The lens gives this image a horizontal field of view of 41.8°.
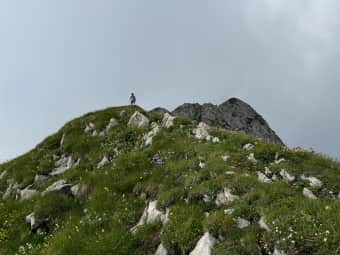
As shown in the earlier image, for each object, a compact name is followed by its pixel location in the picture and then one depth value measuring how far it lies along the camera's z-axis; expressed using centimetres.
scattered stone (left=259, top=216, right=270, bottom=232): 1352
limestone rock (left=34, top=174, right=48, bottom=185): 2620
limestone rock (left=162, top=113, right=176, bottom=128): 2663
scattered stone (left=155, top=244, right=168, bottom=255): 1500
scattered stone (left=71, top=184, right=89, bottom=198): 2139
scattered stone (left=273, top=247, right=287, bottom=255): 1256
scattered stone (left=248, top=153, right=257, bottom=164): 1927
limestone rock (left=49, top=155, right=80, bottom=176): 2681
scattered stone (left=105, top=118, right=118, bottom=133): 3009
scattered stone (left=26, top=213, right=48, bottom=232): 2030
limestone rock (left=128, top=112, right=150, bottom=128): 2875
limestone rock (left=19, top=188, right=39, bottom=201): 2380
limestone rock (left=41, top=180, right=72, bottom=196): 2188
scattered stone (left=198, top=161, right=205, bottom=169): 1923
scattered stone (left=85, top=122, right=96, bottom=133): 3060
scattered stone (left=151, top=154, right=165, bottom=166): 2172
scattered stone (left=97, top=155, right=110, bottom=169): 2444
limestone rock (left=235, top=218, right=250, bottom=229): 1416
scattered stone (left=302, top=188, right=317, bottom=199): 1559
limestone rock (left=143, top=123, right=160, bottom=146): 2501
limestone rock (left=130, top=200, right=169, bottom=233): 1663
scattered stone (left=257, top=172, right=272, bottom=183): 1698
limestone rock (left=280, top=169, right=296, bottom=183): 1731
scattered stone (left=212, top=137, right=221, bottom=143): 2240
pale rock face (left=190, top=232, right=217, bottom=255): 1351
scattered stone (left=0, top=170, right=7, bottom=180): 2900
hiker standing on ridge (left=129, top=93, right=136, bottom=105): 4219
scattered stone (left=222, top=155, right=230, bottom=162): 1924
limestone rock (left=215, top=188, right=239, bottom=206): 1595
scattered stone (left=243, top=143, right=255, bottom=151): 2088
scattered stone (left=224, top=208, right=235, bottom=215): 1485
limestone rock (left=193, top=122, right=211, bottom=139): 2388
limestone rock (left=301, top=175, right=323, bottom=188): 1676
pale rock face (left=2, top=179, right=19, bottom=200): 2572
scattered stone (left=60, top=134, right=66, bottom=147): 3039
